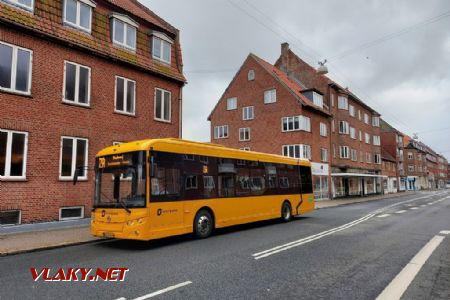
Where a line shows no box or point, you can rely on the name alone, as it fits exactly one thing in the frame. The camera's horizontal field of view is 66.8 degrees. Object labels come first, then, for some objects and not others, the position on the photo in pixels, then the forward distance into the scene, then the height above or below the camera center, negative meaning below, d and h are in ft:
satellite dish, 97.19 +33.34
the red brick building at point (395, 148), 218.38 +24.45
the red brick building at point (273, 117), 110.73 +23.80
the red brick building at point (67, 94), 40.55 +13.22
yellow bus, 30.01 -0.27
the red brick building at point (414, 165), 257.55 +15.07
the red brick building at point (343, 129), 128.77 +23.22
